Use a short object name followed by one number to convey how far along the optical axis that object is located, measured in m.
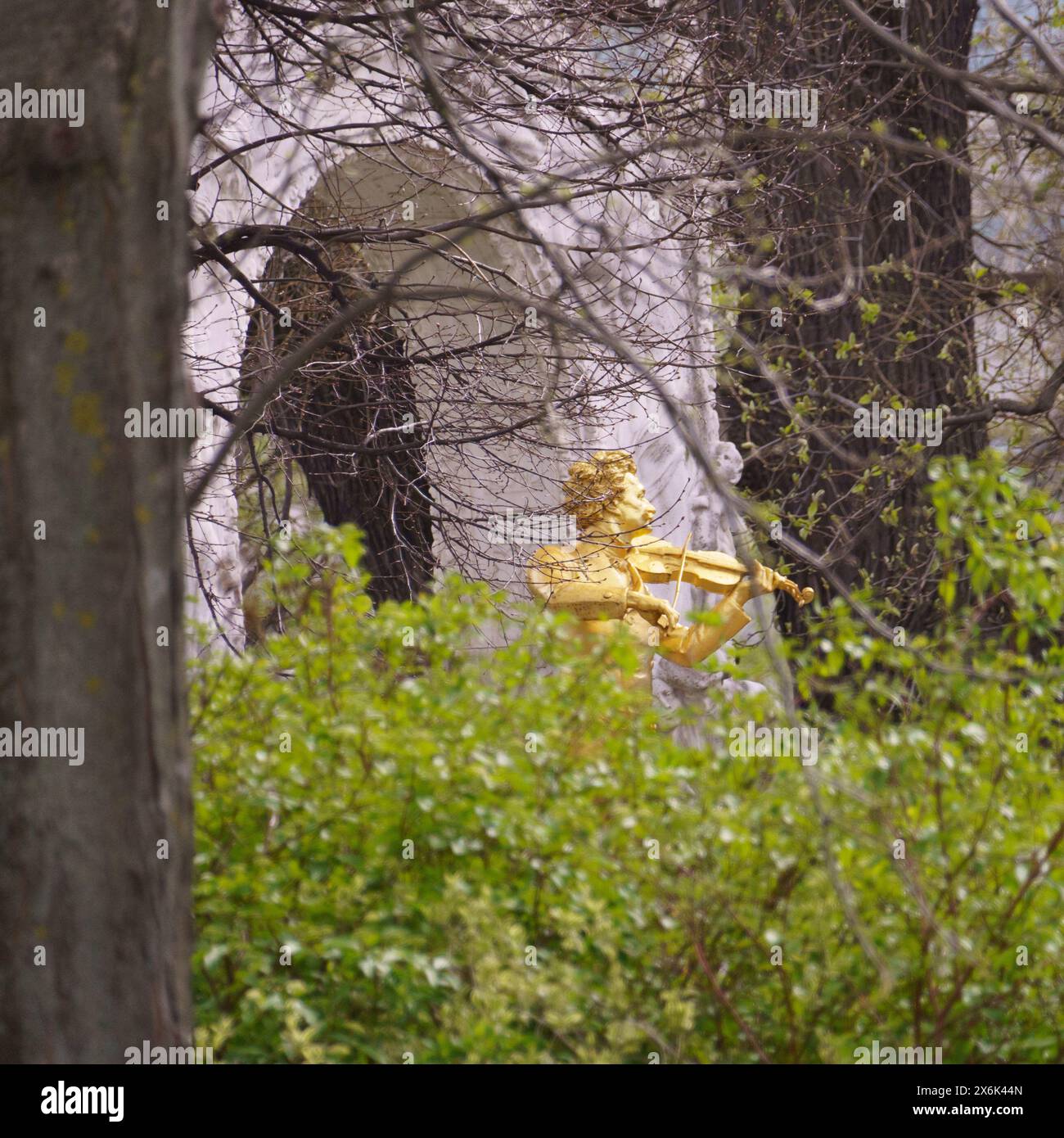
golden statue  10.47
